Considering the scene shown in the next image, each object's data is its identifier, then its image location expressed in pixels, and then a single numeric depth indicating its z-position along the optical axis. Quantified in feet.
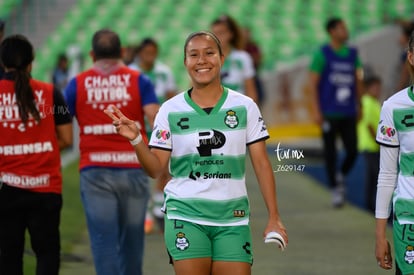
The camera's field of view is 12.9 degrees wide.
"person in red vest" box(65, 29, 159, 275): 41.43
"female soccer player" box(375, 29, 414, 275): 30.28
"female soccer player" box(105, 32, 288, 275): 30.63
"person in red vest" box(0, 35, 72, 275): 38.28
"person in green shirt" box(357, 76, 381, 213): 76.21
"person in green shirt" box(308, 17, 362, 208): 71.35
